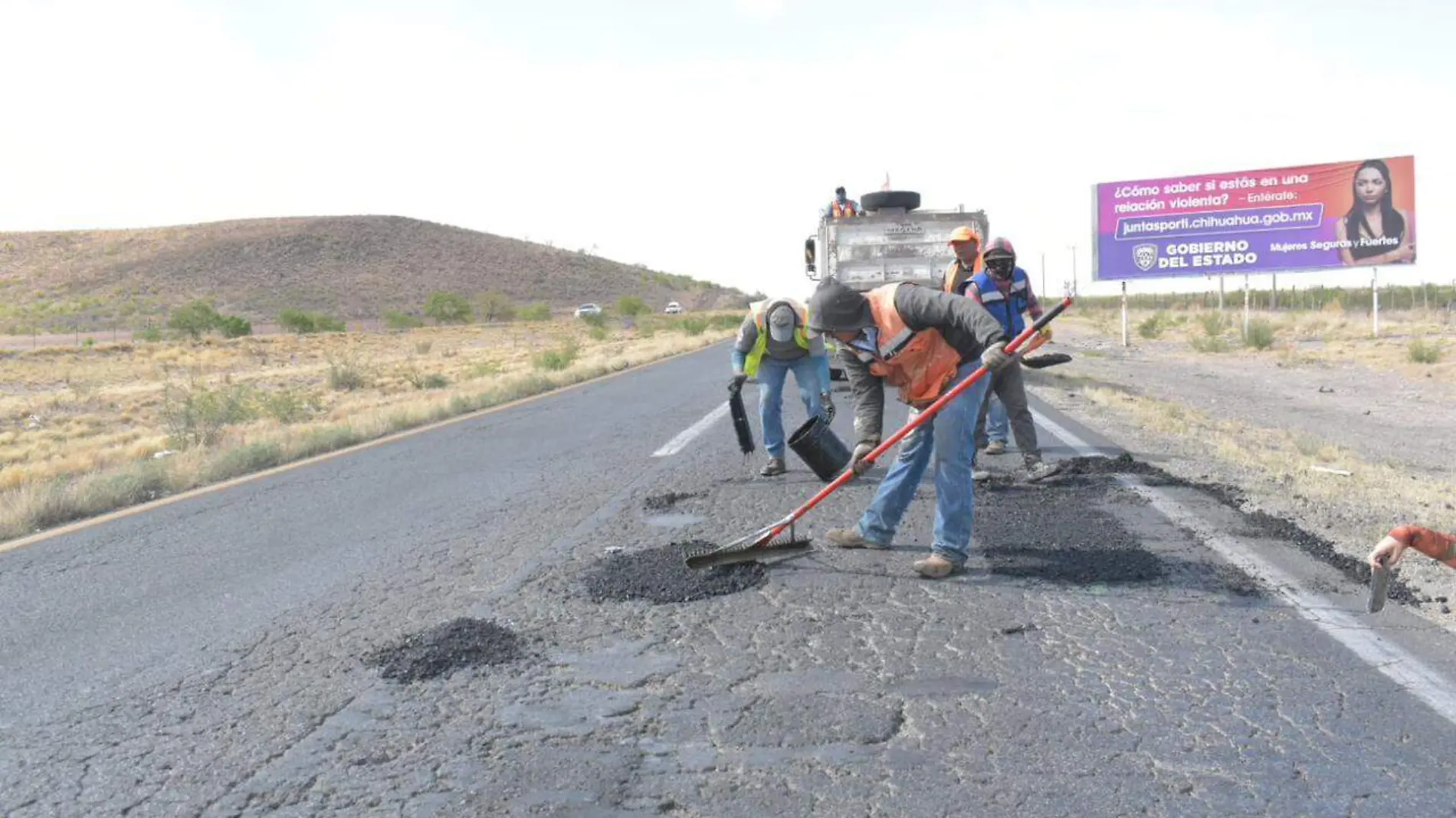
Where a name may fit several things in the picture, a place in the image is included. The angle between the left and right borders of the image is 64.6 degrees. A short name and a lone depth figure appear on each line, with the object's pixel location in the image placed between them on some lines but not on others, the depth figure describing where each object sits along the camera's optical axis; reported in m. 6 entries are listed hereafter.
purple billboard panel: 31.69
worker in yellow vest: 8.51
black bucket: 6.33
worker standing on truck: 16.50
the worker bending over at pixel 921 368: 5.38
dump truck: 15.75
